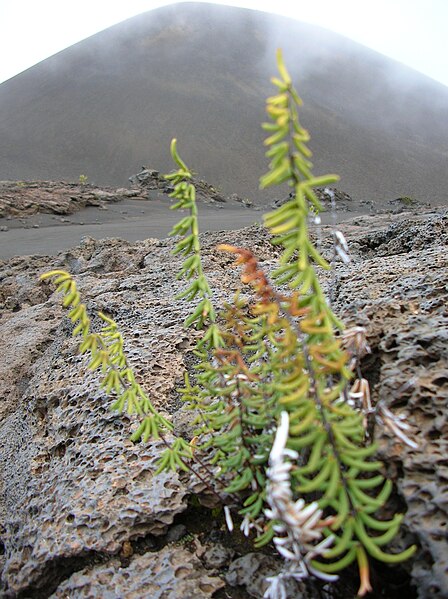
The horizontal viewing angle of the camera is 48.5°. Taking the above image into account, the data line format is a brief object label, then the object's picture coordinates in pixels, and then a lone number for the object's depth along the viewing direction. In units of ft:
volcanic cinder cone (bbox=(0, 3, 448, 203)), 159.02
